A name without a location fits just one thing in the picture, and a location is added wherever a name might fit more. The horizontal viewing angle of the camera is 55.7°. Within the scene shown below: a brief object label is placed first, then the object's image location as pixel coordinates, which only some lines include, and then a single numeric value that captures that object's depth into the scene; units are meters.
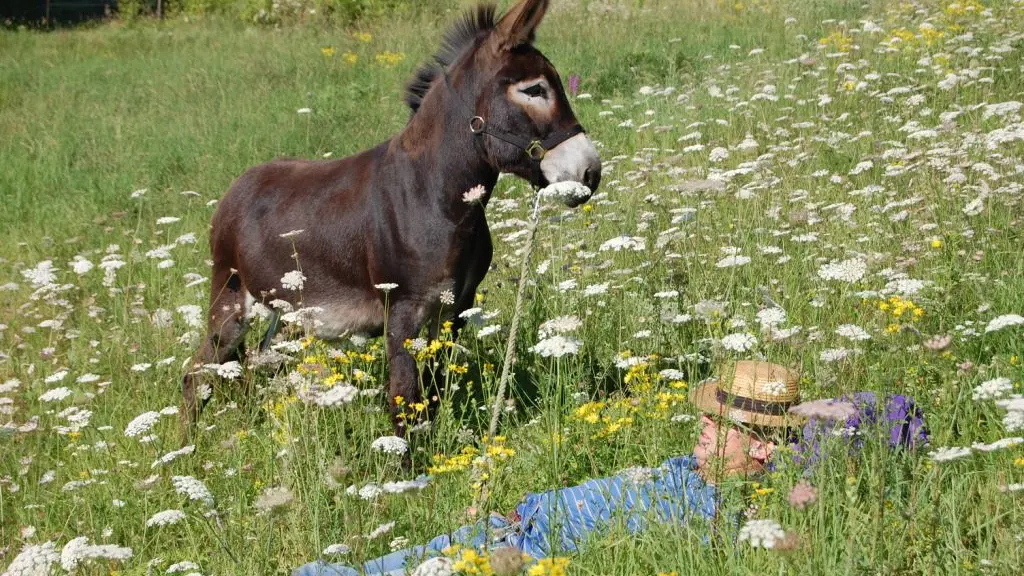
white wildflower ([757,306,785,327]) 2.73
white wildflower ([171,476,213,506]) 2.40
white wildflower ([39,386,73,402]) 3.39
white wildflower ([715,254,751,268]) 3.12
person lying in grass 2.47
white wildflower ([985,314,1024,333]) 2.57
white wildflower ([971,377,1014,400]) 2.23
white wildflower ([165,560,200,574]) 2.59
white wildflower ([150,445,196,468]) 2.81
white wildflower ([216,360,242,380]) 3.33
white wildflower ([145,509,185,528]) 2.45
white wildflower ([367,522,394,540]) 2.18
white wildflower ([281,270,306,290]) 3.47
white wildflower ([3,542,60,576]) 2.12
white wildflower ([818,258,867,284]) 2.91
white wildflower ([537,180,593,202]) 2.93
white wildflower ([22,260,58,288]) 4.86
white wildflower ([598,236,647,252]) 3.54
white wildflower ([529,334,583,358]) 2.60
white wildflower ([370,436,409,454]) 2.44
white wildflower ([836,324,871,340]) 2.79
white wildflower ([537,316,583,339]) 2.61
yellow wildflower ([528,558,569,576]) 1.72
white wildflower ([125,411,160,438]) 2.79
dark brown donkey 3.96
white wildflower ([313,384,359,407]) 2.29
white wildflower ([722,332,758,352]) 2.59
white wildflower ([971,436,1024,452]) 1.98
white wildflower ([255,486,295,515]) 2.09
